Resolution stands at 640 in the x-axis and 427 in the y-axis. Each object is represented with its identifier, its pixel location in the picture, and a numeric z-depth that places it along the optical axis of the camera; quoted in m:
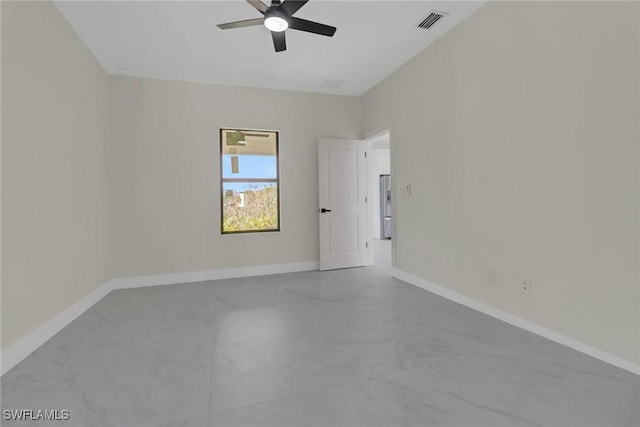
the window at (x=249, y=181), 4.69
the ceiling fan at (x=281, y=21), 2.42
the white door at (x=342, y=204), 4.94
